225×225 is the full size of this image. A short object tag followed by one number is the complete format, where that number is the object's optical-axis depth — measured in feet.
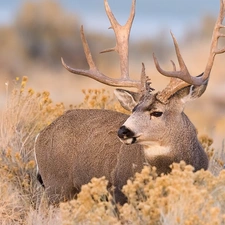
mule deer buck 48.80
